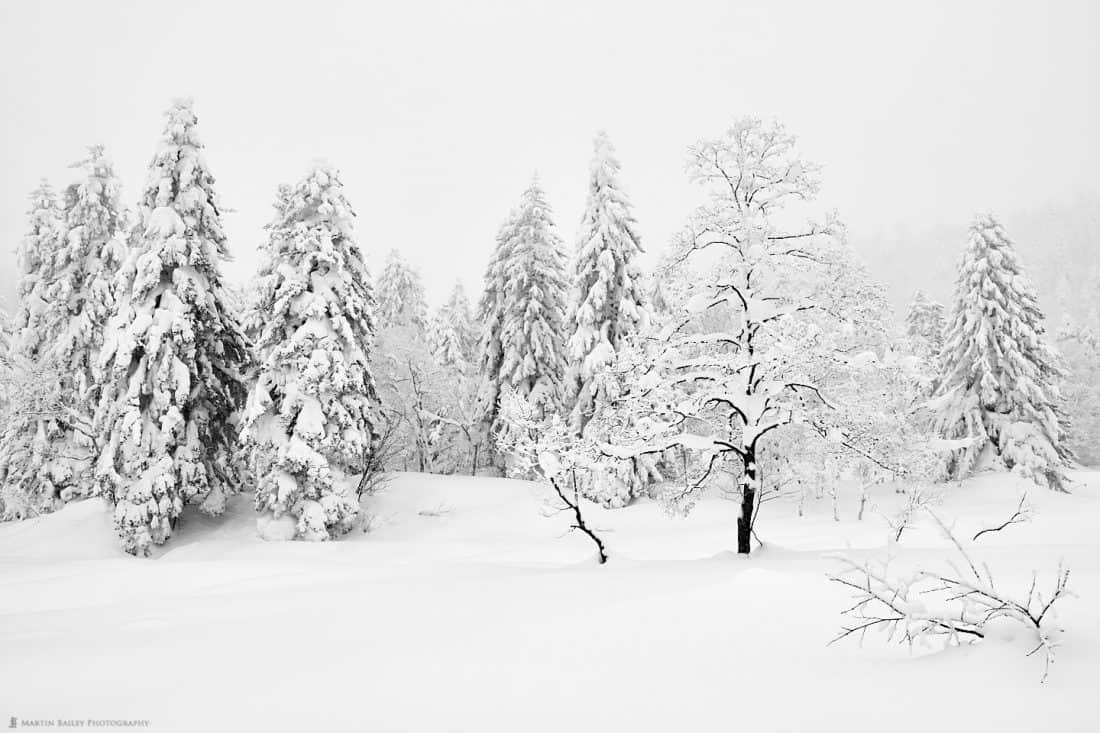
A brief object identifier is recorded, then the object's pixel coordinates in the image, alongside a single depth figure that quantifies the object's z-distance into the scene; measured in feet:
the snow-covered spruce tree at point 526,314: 91.04
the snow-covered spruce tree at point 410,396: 88.33
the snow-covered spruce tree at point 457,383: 102.27
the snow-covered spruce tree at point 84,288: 79.97
